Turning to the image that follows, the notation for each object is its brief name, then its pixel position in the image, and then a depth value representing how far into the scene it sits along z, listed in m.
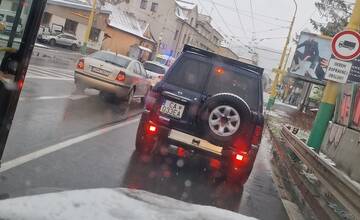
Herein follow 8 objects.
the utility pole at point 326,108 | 10.96
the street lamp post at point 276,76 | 36.93
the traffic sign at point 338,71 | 11.04
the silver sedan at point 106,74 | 14.70
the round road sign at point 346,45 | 10.40
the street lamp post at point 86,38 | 42.60
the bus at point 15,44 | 4.48
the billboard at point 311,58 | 39.25
